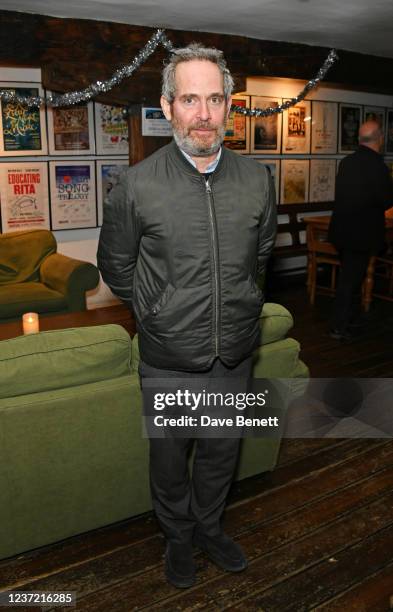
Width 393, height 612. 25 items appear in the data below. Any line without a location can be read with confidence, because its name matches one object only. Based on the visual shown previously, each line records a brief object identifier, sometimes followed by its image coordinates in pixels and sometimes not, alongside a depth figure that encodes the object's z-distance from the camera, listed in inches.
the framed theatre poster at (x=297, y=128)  295.3
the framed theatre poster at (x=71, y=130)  233.5
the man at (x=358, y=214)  196.5
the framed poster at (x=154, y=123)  222.7
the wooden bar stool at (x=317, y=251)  252.7
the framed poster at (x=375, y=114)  326.0
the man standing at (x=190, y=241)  78.3
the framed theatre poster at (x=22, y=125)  222.1
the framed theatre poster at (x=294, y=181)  301.4
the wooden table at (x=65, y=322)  150.9
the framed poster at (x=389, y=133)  338.3
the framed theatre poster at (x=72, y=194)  240.4
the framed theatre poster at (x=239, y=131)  275.6
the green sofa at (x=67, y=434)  85.8
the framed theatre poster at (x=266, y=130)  282.8
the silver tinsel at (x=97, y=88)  203.0
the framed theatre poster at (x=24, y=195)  227.5
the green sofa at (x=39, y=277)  207.7
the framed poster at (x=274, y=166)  294.4
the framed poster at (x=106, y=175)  250.5
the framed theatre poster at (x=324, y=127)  304.3
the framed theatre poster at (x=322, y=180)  313.9
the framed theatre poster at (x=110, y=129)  244.4
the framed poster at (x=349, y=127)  316.5
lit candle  127.2
